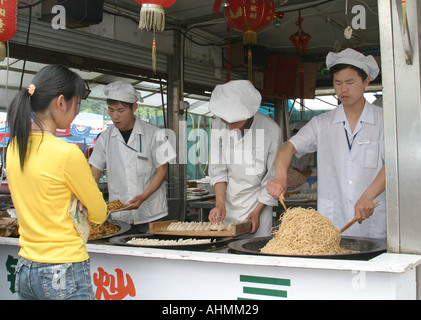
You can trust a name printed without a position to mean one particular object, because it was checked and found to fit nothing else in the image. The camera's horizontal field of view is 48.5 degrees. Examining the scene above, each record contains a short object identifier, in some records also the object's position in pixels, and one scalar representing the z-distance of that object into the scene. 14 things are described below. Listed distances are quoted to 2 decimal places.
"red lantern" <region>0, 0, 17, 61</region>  2.81
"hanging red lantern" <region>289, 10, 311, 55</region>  5.84
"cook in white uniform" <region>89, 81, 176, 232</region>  3.67
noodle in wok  2.15
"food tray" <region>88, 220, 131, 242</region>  2.85
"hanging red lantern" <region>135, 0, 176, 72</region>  2.56
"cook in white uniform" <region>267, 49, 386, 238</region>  2.72
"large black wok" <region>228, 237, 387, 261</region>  2.00
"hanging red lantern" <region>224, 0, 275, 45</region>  4.05
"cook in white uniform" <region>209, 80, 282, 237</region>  3.14
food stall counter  1.84
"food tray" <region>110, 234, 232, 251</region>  2.40
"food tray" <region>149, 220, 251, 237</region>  2.74
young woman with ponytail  1.77
